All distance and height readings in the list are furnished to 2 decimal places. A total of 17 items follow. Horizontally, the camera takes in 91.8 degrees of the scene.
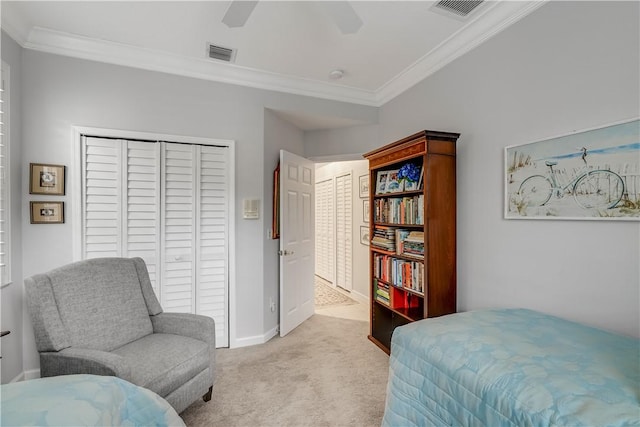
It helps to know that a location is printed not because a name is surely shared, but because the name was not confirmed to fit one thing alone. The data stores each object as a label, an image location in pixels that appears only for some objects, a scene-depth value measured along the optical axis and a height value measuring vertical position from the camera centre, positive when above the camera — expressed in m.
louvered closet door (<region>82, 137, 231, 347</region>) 2.57 +0.03
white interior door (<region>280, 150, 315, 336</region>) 3.25 -0.26
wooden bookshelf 2.27 -0.10
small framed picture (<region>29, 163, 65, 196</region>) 2.32 +0.30
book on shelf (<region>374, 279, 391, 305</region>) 2.93 -0.72
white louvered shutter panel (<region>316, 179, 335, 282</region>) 5.72 -0.23
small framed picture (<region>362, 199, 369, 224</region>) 4.56 +0.10
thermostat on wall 3.01 +0.09
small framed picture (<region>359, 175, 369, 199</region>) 4.57 +0.47
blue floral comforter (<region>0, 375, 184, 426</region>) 0.87 -0.57
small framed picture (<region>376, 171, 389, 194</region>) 2.93 +0.34
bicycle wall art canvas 1.47 +0.22
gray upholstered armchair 1.62 -0.70
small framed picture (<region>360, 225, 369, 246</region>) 4.54 -0.26
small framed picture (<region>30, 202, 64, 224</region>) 2.33 +0.05
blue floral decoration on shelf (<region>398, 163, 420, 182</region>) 2.55 +0.37
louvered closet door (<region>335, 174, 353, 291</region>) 5.07 -0.23
